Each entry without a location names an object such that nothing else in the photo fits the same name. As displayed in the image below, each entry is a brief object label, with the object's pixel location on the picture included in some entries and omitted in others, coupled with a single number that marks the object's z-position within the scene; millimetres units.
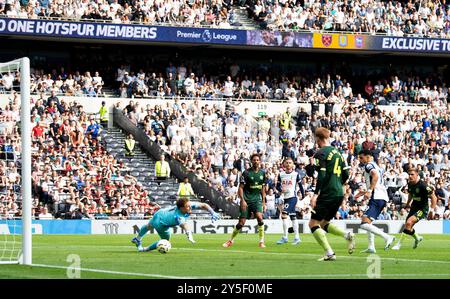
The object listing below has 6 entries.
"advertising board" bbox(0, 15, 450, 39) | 43438
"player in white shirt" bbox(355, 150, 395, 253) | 22531
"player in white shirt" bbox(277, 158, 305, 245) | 27453
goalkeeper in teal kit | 21484
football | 21109
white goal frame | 17500
